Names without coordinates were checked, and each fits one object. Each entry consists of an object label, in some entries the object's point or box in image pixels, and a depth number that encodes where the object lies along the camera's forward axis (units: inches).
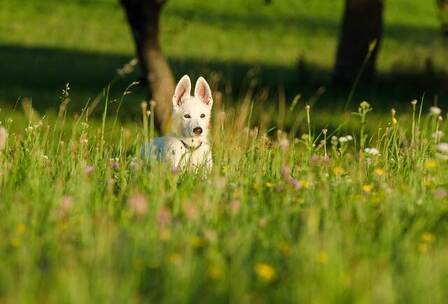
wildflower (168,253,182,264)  427.0
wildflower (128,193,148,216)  439.2
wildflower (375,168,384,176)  594.5
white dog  691.4
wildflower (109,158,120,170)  655.9
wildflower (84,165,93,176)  613.0
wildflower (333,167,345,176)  595.5
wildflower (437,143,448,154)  600.1
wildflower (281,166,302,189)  579.1
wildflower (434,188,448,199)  535.2
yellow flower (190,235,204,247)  465.1
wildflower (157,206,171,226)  466.3
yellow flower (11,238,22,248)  460.0
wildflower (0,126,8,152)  531.6
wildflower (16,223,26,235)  474.6
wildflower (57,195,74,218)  505.1
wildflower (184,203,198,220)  441.4
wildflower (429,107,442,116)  633.0
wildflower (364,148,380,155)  673.4
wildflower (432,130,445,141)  674.1
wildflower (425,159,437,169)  570.3
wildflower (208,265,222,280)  419.8
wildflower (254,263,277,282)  399.9
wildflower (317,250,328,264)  438.2
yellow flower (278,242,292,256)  463.5
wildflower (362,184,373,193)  567.3
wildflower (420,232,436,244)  478.3
